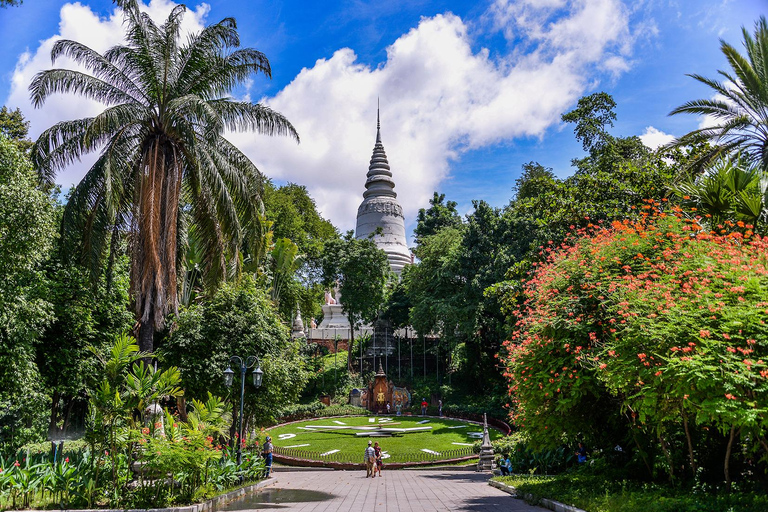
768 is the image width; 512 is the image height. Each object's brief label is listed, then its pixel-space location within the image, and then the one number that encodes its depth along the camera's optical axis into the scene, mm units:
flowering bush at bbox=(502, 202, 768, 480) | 7926
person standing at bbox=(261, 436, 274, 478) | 18494
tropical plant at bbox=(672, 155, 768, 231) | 11305
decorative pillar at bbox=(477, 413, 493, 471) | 21734
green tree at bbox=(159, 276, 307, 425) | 18750
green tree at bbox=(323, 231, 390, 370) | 43344
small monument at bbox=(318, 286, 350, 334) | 52719
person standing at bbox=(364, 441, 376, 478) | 19453
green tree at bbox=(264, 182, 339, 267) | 45775
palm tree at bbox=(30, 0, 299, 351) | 14312
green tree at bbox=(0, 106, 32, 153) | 21812
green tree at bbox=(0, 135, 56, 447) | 12820
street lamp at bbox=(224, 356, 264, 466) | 15477
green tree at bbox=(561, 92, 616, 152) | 34156
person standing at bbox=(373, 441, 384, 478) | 19853
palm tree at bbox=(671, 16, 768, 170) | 13820
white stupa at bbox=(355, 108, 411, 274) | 60309
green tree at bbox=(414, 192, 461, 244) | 57562
